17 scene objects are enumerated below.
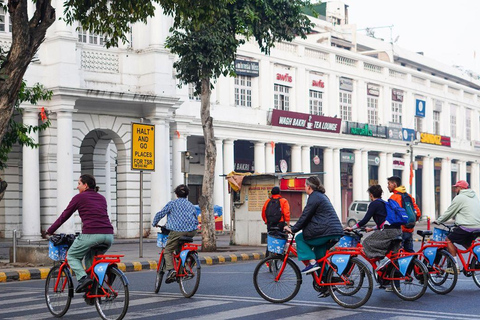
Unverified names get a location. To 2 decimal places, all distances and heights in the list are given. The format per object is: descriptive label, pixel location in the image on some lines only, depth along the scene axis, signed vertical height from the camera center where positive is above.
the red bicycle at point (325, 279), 10.94 -1.14
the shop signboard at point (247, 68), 43.09 +6.33
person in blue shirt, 12.90 -0.42
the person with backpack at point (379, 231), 12.02 -0.56
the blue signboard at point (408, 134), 57.16 +3.80
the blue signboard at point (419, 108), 59.12 +5.74
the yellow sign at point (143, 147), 20.91 +1.16
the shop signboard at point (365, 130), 51.56 +3.80
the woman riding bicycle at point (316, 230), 11.23 -0.50
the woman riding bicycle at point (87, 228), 10.27 -0.41
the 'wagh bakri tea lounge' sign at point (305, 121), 45.66 +3.93
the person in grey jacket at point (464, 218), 13.36 -0.43
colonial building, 30.30 +3.37
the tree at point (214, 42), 23.22 +4.13
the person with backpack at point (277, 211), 18.27 -0.40
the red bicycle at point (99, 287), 9.79 -1.09
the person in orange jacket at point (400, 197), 13.59 -0.10
